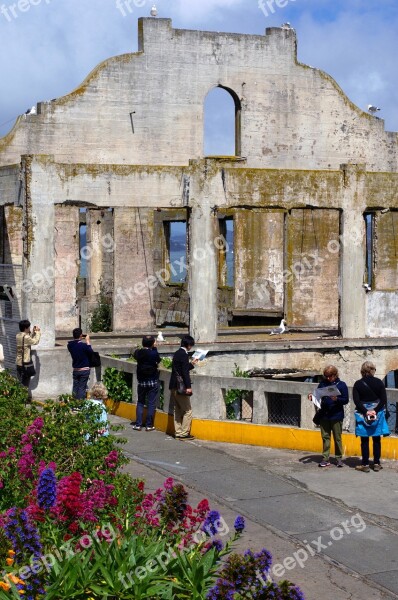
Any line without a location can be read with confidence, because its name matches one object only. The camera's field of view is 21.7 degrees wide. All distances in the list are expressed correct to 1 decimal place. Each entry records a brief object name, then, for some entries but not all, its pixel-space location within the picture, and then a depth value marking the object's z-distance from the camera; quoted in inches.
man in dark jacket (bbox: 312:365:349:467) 577.3
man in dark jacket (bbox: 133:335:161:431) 675.4
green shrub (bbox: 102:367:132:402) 752.3
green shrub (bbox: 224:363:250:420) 705.0
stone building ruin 864.9
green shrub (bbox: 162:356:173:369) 804.5
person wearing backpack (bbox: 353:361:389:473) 564.1
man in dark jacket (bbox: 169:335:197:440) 650.2
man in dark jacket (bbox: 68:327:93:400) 700.0
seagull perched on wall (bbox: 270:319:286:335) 1013.8
